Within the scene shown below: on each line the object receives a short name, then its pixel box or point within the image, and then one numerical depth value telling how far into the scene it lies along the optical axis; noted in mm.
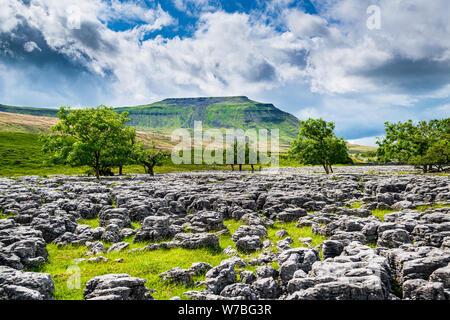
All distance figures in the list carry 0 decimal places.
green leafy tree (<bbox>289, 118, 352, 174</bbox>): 65375
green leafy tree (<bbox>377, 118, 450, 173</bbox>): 58494
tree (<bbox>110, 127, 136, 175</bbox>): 55519
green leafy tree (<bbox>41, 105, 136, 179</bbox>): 49062
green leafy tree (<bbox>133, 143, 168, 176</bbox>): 69312
